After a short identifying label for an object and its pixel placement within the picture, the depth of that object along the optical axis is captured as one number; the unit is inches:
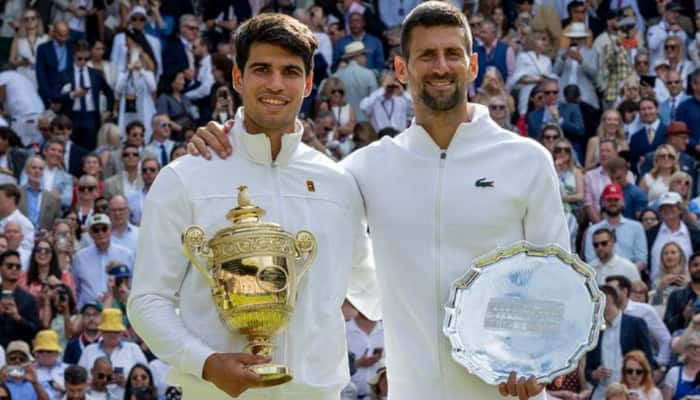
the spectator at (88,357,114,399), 599.5
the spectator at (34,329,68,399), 599.2
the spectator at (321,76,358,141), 820.9
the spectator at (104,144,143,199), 746.2
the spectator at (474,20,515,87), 888.3
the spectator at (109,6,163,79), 868.6
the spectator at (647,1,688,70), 923.4
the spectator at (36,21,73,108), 850.1
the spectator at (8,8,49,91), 874.1
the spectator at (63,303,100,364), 625.3
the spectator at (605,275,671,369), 611.8
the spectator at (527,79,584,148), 830.5
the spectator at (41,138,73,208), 748.6
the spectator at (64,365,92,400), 585.9
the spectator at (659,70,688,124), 848.3
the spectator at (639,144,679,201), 756.6
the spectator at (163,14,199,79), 877.8
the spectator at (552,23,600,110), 893.8
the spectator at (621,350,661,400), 568.4
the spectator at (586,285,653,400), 588.7
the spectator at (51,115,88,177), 786.2
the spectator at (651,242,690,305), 662.5
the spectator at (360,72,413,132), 820.6
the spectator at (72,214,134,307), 670.5
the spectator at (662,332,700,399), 578.6
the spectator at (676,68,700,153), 834.2
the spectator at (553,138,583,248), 740.6
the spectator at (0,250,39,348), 621.9
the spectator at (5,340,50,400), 591.2
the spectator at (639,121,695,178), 778.8
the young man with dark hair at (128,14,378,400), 300.4
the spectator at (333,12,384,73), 903.1
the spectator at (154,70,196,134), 826.8
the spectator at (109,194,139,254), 702.5
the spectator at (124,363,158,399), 585.9
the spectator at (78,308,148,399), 609.0
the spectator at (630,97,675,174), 808.3
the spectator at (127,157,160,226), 733.9
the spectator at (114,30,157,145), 842.2
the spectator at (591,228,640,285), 661.3
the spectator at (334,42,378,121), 859.4
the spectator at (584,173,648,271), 692.7
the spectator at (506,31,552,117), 873.5
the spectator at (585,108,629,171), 797.9
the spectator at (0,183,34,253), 688.4
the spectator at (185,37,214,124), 866.8
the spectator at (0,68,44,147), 836.6
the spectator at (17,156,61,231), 729.0
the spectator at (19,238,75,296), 657.0
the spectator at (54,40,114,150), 845.2
